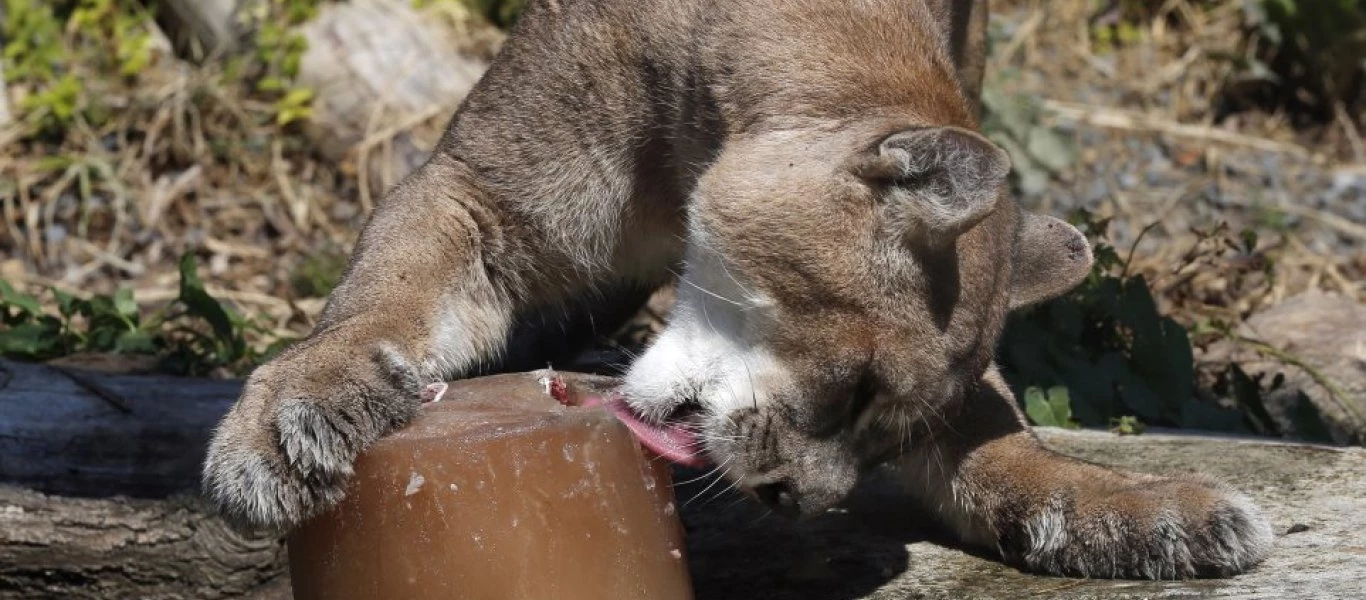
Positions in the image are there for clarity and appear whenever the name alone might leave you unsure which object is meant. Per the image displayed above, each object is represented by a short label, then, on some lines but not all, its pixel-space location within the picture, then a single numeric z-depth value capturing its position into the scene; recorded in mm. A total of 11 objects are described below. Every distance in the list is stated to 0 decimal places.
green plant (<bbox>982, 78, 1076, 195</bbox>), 16141
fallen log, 8312
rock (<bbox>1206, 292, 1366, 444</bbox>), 11508
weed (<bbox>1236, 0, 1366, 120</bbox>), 17562
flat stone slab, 7273
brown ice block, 6223
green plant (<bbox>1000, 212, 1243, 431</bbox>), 10602
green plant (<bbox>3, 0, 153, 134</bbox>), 15945
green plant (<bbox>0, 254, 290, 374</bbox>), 11062
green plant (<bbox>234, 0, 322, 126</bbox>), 15984
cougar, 7180
